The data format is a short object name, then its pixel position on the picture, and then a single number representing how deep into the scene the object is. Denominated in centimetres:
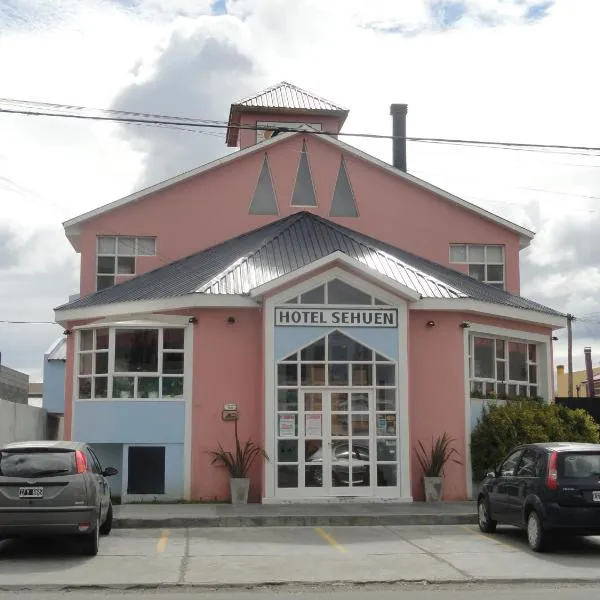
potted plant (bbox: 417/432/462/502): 1977
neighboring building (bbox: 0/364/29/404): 3526
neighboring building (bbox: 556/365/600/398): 5855
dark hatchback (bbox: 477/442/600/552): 1264
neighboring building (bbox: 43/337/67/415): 3141
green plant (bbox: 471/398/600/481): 2006
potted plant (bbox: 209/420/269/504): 1934
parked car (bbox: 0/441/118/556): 1197
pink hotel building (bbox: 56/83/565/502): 1962
